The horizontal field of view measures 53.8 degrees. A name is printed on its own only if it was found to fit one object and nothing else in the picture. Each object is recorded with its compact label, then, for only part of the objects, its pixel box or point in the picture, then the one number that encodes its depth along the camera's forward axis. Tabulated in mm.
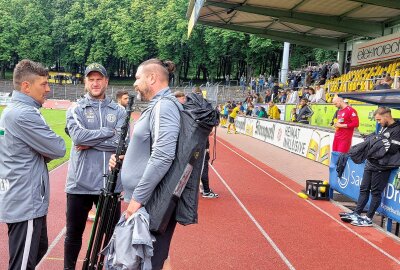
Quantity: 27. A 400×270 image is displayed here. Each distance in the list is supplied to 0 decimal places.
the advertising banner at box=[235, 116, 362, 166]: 12914
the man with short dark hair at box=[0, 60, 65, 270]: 2900
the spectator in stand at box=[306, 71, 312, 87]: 28078
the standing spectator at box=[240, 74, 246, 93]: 46612
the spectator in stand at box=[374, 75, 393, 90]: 8873
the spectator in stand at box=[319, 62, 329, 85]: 26797
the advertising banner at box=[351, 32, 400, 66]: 18281
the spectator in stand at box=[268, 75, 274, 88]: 37984
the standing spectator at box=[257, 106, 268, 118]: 24000
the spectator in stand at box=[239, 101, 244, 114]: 31688
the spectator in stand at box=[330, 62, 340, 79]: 25261
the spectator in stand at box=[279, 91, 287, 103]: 27141
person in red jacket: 9227
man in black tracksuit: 6090
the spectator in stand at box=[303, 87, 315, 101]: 20722
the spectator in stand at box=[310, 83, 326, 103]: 19527
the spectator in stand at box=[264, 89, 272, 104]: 30683
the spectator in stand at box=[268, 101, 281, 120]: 22188
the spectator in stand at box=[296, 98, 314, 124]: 16547
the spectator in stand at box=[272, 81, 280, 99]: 29672
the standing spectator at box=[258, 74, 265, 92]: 39831
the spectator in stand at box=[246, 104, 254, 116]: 28283
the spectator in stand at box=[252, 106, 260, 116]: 25589
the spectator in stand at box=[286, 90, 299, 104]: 23297
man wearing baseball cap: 3672
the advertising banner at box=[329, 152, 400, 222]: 6113
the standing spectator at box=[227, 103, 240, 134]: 27723
